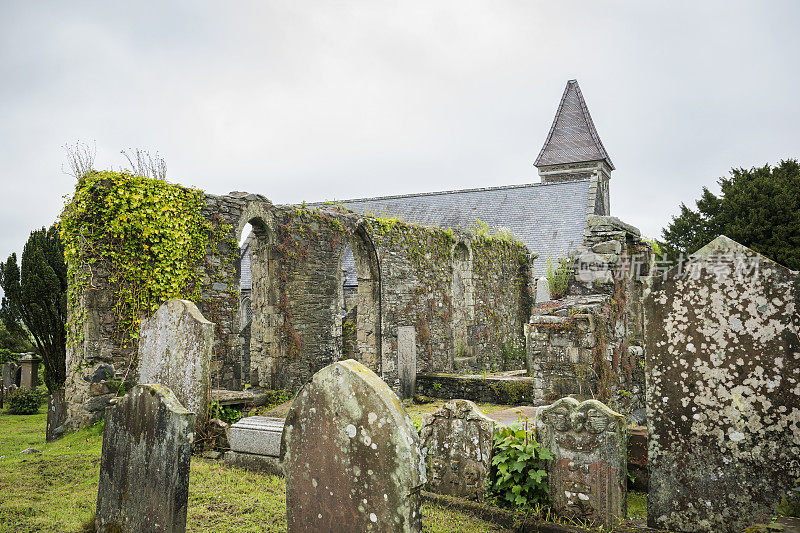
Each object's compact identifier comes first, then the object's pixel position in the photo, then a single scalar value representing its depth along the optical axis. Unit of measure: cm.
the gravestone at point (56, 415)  805
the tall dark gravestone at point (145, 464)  362
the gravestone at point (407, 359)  1148
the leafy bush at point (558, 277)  1155
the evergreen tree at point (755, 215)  1977
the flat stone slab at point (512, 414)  698
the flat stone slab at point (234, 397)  767
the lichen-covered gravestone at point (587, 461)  418
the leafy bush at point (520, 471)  452
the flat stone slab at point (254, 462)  610
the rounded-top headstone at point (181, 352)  598
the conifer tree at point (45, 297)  1169
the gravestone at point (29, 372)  1369
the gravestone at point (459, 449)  484
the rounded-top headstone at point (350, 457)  291
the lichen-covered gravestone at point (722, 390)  343
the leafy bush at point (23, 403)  1210
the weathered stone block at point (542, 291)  1563
